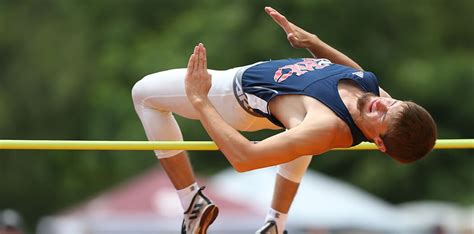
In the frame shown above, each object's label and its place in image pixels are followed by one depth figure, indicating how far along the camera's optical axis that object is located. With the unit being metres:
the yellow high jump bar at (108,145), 16.45
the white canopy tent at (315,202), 41.84
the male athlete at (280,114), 15.37
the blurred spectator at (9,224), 26.59
